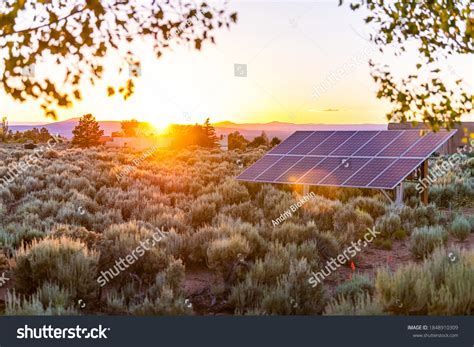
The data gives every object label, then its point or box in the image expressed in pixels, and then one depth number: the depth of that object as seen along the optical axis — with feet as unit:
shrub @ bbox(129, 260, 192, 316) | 23.50
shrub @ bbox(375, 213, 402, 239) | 45.42
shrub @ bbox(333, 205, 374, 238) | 44.32
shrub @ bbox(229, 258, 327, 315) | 24.88
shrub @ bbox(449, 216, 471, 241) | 42.83
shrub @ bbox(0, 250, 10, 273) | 32.50
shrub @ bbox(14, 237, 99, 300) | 27.07
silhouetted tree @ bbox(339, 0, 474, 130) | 23.73
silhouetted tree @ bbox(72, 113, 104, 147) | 205.68
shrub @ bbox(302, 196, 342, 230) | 46.67
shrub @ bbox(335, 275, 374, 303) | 27.17
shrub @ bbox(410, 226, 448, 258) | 37.73
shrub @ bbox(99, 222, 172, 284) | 30.30
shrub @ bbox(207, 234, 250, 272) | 31.19
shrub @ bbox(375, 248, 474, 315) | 22.08
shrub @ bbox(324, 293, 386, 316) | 21.70
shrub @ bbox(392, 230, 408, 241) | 44.57
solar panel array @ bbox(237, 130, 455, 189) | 56.59
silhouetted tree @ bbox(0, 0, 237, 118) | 17.66
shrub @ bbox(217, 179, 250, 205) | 61.11
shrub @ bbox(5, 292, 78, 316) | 22.24
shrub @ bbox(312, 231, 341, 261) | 37.58
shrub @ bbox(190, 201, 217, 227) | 48.67
